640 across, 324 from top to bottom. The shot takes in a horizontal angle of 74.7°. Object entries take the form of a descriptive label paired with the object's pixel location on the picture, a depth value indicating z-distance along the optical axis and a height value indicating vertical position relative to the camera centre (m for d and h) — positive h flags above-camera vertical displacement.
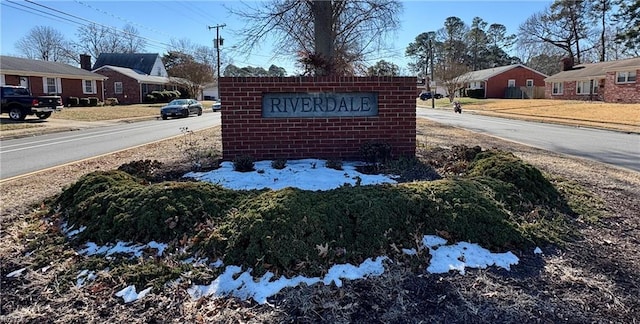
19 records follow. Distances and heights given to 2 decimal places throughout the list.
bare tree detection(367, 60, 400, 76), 18.04 +2.14
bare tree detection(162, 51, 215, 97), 52.81 +5.15
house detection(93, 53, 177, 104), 48.19 +4.78
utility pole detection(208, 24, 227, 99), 44.92 +7.94
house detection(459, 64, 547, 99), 59.84 +4.49
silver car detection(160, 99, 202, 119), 29.25 +0.42
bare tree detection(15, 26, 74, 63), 70.12 +10.83
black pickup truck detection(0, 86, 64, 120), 21.64 +0.67
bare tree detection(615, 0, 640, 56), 44.19 +9.13
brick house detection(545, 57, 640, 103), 34.84 +2.80
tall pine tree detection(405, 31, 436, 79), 89.94 +13.30
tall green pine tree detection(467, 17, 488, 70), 81.62 +13.80
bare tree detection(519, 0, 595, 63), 54.78 +11.85
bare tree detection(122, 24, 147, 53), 76.12 +12.03
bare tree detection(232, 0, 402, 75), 12.50 +2.98
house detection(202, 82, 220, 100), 76.28 +3.89
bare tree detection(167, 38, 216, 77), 59.22 +8.18
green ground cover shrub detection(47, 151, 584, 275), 3.42 -0.97
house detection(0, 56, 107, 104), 31.39 +3.15
